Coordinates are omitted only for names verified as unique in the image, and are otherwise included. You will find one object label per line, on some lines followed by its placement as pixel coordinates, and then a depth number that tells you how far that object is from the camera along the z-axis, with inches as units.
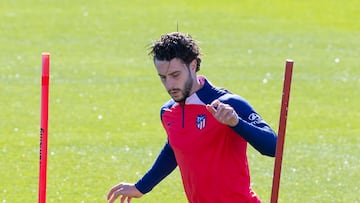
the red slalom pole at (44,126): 603.2
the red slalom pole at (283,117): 499.2
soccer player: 535.8
